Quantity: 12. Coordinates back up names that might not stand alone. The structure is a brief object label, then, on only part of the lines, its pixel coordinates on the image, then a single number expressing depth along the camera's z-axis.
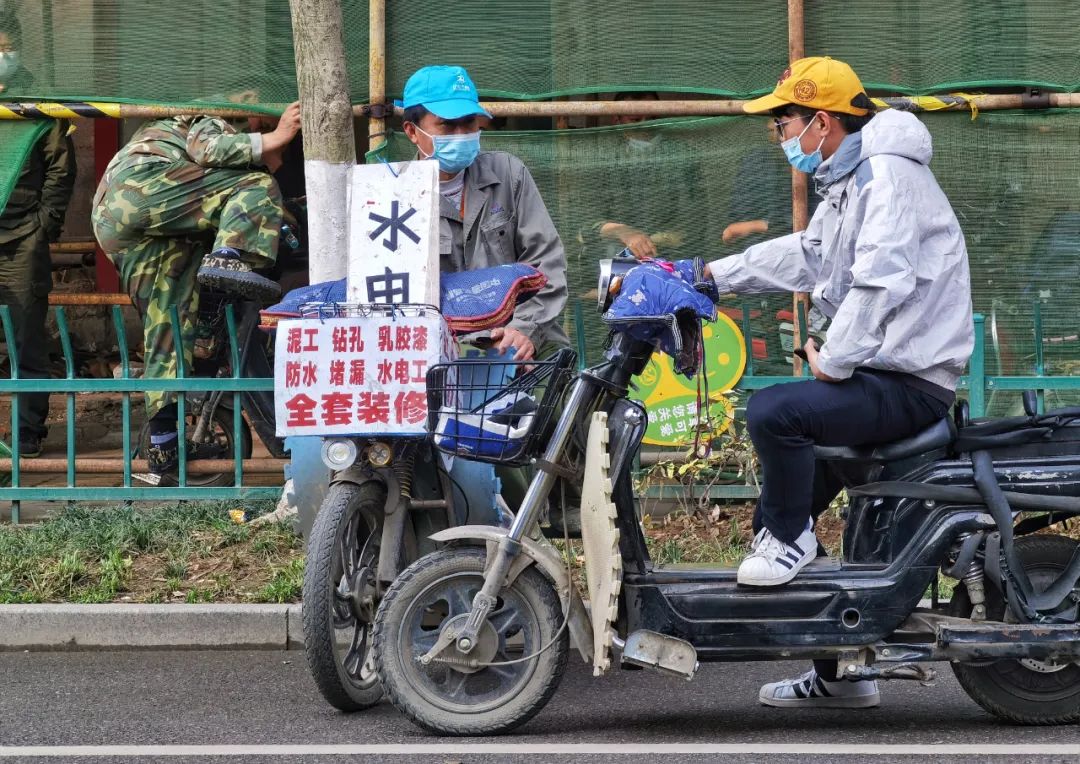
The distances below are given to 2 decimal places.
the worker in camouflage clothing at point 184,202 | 14.67
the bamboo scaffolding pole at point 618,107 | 14.60
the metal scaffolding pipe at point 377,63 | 14.80
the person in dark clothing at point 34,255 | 16.89
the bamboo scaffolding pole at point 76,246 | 22.20
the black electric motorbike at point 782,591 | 8.81
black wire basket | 8.98
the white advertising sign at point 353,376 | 9.31
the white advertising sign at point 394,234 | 9.98
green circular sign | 14.42
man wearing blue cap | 10.87
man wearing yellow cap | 8.71
